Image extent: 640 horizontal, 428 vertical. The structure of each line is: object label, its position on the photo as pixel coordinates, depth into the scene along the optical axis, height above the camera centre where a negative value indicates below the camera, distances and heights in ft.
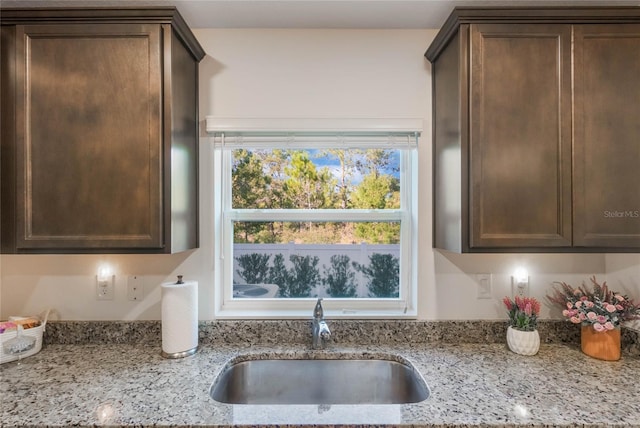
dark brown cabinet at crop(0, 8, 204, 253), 4.65 +1.09
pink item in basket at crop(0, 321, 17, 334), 4.92 -1.58
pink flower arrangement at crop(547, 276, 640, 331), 4.87 -1.38
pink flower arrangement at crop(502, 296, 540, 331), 5.16 -1.50
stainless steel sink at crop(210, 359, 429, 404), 5.15 -2.52
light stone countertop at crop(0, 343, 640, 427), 3.57 -2.10
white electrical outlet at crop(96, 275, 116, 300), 5.66 -1.18
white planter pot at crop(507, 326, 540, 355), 5.06 -1.90
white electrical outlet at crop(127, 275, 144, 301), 5.69 -1.20
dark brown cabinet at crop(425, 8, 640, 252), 4.63 +1.11
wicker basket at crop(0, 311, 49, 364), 4.81 -1.75
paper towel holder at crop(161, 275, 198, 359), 5.01 -2.02
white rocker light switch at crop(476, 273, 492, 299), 5.76 -1.24
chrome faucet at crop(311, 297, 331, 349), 5.29 -1.72
